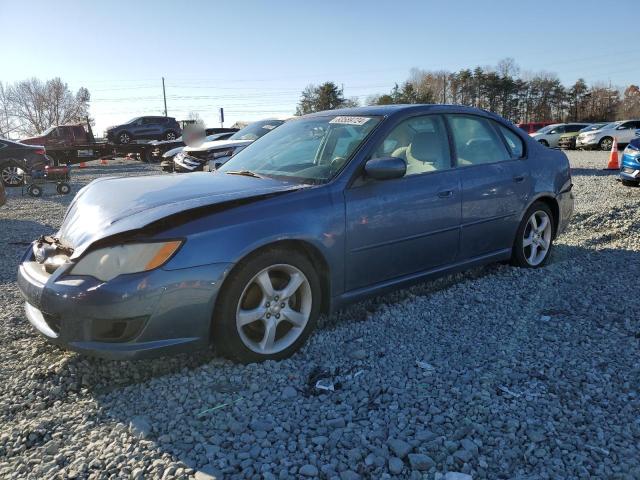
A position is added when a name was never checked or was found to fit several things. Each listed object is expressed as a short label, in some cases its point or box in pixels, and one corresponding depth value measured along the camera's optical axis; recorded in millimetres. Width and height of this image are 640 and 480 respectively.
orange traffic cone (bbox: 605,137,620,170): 14496
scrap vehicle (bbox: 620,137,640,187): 9922
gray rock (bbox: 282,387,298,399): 2664
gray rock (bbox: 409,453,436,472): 2078
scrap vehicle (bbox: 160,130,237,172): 14945
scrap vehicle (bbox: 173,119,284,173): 10797
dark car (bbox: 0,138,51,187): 13758
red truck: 24906
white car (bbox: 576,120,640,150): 24234
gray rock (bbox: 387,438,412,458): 2160
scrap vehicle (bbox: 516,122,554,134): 35094
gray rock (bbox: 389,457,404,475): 2054
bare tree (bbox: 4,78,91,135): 79375
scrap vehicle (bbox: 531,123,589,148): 28562
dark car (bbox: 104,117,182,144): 27578
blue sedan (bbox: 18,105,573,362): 2643
